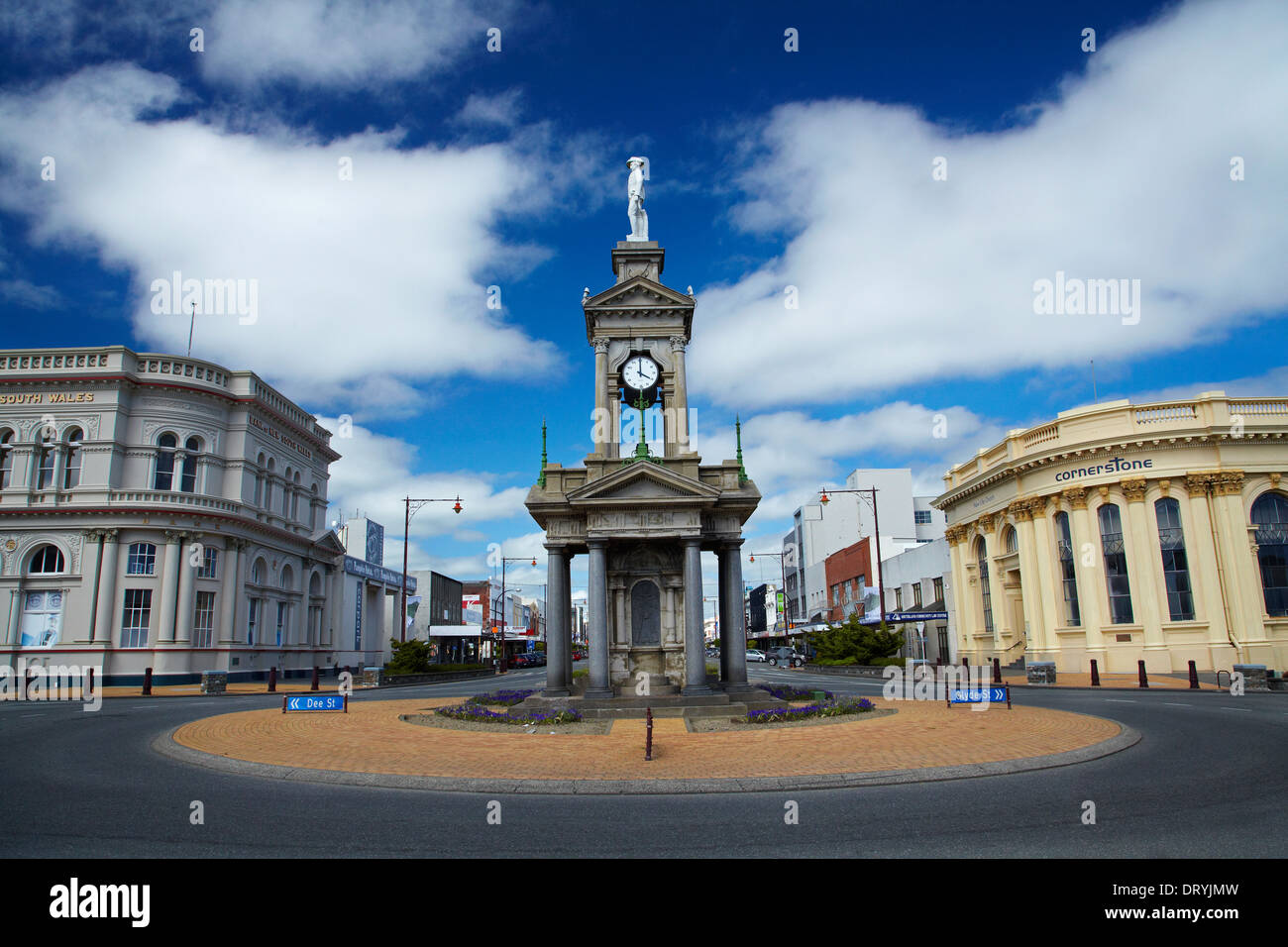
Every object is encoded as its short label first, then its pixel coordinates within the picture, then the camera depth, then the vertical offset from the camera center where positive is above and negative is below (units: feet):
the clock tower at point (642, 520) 65.36 +8.00
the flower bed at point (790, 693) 72.38 -7.54
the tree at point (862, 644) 150.10 -6.32
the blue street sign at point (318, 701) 68.64 -6.77
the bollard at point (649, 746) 41.77 -6.79
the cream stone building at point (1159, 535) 113.09 +10.30
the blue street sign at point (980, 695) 65.82 -7.26
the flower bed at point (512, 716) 58.03 -7.31
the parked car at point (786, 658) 205.65 -12.53
